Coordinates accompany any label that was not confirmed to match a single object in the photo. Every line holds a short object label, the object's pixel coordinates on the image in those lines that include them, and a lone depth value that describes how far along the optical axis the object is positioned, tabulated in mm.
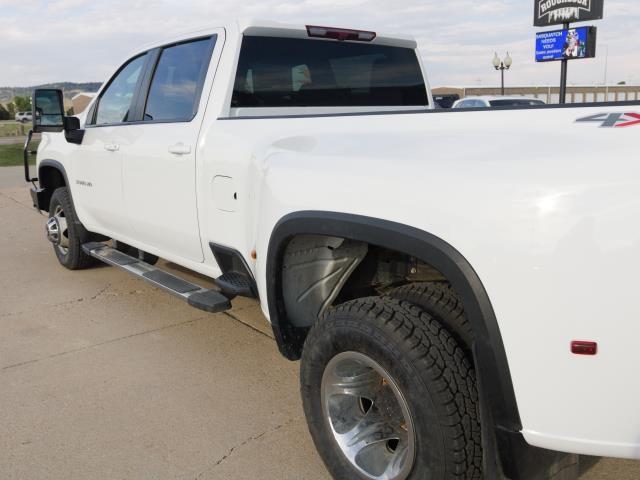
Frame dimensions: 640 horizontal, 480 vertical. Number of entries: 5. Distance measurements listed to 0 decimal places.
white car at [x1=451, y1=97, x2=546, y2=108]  14731
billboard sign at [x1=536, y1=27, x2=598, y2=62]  18844
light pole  29753
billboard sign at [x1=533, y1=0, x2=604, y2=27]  18531
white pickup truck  1792
